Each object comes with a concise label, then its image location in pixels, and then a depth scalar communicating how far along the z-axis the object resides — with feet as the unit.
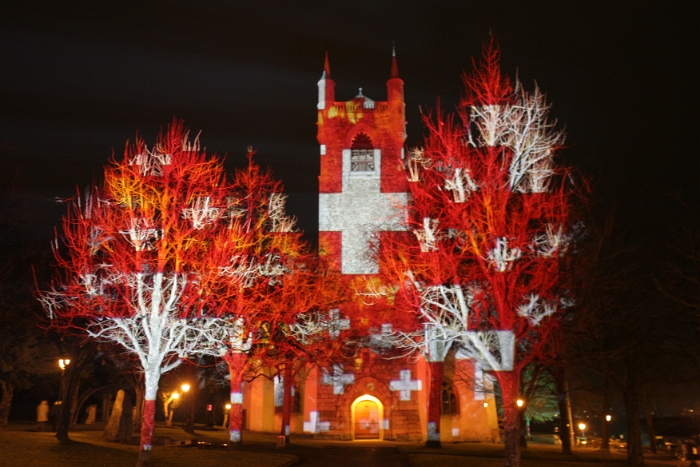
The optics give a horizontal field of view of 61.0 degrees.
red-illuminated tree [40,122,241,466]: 56.90
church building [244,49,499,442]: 123.13
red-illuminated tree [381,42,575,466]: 55.01
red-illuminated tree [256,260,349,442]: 93.25
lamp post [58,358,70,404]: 80.99
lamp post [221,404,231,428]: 170.00
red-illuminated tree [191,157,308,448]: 71.31
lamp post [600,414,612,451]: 123.44
